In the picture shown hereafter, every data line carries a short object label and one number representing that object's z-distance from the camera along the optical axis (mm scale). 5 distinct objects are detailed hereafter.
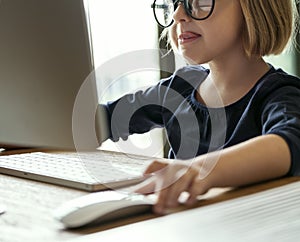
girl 797
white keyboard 804
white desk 560
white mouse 597
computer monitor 609
